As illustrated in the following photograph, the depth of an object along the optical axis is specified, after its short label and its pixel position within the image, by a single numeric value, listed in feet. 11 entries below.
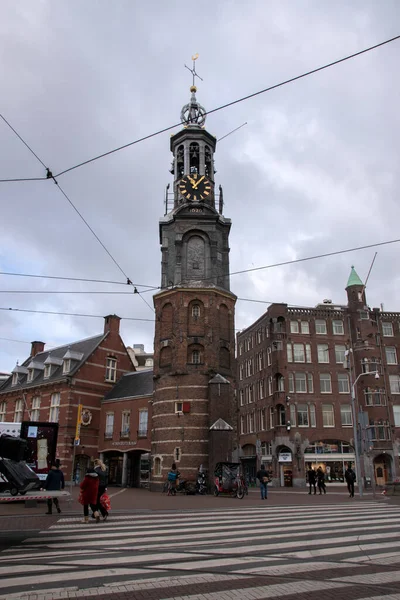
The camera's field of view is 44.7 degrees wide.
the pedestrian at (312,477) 87.20
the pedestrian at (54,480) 45.29
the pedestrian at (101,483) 39.68
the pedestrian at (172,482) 86.99
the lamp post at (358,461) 81.40
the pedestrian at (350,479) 79.22
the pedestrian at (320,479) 89.71
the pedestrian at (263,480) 71.36
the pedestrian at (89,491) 38.07
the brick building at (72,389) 129.18
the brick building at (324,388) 139.74
